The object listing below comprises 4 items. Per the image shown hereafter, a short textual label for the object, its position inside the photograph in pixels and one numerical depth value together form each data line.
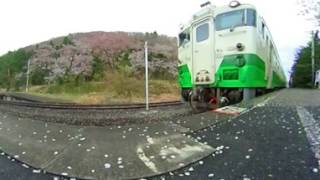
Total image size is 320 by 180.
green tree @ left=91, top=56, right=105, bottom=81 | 20.75
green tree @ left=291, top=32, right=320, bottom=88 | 23.19
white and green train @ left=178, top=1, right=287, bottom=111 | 4.67
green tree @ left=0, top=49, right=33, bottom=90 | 24.58
